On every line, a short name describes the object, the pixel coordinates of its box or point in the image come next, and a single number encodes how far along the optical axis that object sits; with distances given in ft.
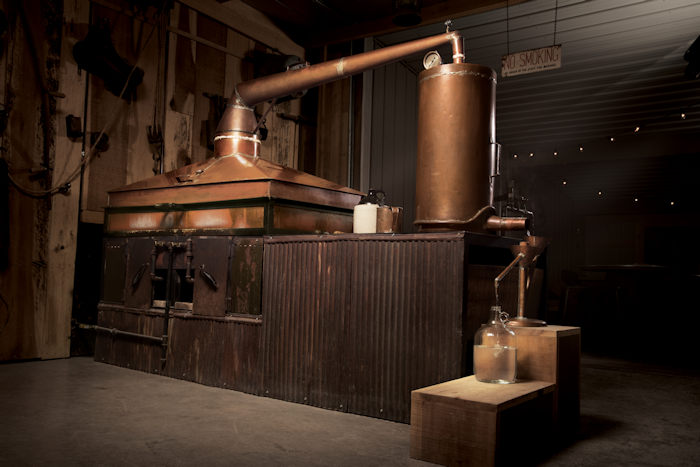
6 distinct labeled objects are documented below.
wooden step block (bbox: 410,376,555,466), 7.21
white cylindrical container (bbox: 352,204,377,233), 11.52
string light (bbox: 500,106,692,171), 34.25
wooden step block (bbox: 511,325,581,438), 8.86
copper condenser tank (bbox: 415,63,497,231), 10.42
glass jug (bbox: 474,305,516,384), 8.46
